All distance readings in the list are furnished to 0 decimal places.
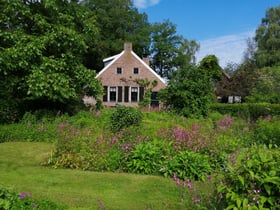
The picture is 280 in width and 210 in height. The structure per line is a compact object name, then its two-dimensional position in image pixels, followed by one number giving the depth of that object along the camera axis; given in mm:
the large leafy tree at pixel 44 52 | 10820
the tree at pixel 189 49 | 46388
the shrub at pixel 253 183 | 3012
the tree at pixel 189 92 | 13391
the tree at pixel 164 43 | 42784
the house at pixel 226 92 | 26562
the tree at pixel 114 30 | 37906
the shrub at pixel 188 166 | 5475
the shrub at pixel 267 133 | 9000
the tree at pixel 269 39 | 35562
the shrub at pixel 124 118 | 9141
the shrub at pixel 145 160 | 5941
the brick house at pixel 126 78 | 28105
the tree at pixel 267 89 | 22328
